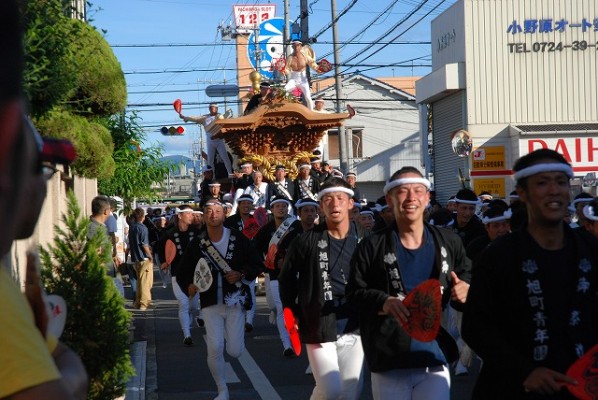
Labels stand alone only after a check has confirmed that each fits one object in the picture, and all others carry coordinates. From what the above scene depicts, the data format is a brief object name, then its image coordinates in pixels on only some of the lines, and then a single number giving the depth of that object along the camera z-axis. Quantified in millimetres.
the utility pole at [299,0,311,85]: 30591
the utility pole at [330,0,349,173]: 35156
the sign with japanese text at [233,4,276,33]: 76750
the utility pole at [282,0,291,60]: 37731
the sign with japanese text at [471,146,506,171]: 31969
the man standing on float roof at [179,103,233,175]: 25417
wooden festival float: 23250
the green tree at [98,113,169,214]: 19600
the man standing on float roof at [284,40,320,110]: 24656
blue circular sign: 51062
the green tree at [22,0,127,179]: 7516
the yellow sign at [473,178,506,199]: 30812
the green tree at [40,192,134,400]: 7355
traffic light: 43438
